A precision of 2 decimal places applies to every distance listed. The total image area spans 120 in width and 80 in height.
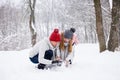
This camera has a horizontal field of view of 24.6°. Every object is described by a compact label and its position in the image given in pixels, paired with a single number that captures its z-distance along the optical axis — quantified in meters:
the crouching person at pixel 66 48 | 7.07
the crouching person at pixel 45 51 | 6.90
